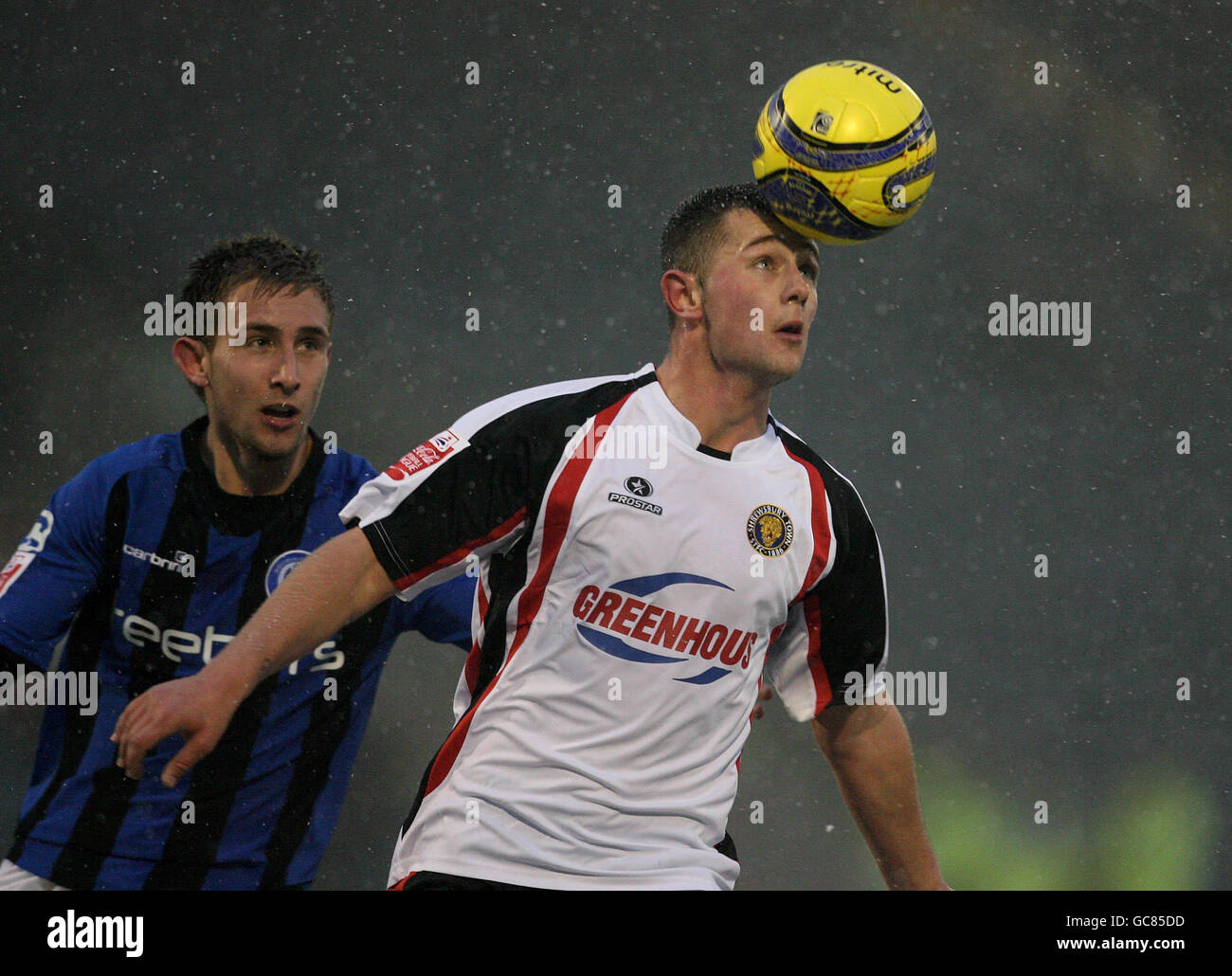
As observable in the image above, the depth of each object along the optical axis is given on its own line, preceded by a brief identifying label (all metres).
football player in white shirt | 5.79
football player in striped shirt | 7.20
